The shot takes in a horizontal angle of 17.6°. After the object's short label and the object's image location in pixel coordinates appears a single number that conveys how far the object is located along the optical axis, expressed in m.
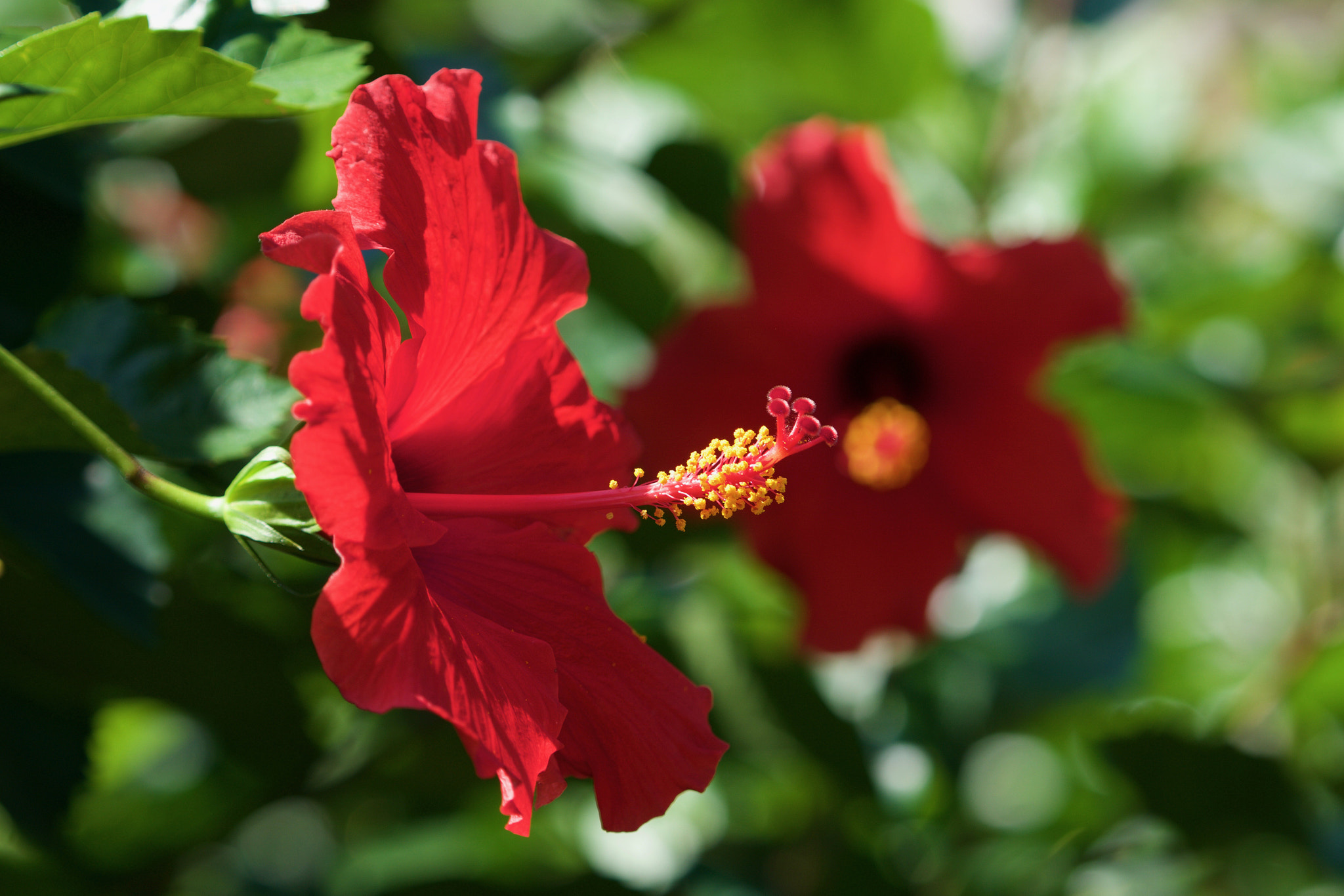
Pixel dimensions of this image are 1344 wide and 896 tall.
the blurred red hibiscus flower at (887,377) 0.77
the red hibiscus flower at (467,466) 0.61
